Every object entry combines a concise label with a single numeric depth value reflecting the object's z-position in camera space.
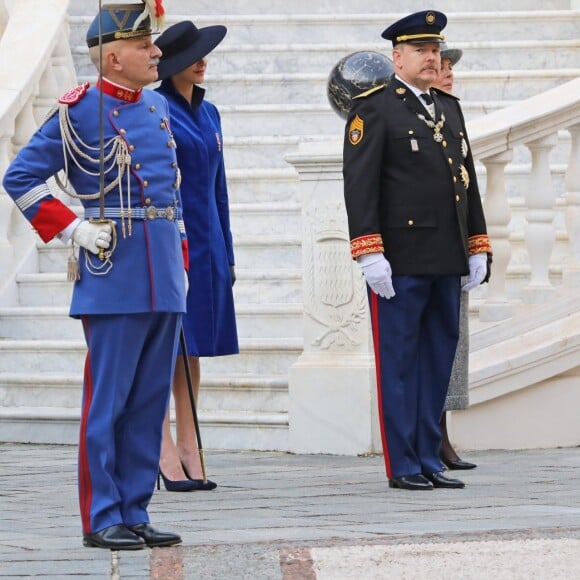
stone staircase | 17.11
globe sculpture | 16.20
